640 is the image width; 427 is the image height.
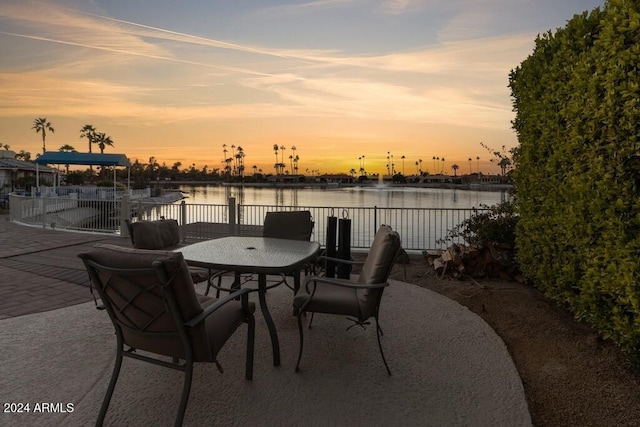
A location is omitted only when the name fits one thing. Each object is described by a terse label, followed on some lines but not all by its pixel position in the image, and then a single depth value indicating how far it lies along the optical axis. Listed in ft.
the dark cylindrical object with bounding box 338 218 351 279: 16.89
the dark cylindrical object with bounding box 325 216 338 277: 17.13
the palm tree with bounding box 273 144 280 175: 458.21
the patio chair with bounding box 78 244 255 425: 6.33
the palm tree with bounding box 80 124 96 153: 208.54
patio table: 9.87
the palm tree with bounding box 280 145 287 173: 476.54
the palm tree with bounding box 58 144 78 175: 236.32
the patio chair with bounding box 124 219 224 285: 13.76
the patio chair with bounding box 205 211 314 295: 16.75
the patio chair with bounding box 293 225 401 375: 9.37
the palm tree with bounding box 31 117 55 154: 214.48
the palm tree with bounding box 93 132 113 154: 212.64
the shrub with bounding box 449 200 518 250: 20.40
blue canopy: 73.20
